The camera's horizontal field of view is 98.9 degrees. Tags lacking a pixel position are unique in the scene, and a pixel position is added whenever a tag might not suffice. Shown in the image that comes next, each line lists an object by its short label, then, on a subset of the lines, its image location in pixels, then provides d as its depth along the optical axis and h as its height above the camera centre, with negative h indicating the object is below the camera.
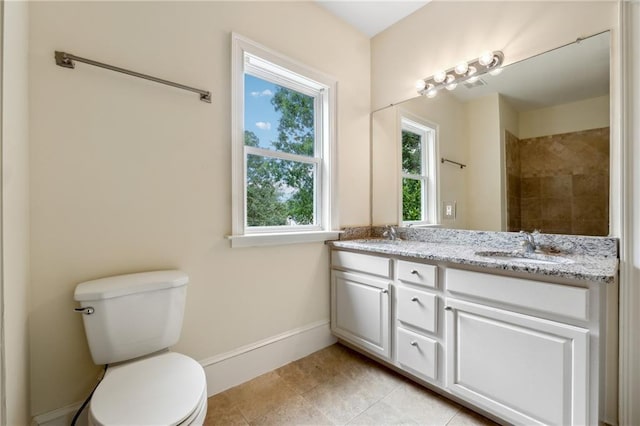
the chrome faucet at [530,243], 1.61 -0.18
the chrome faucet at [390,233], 2.28 -0.17
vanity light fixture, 1.75 +0.97
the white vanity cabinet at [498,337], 1.07 -0.60
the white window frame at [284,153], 1.65 +0.48
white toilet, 0.88 -0.61
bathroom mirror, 1.45 +0.43
